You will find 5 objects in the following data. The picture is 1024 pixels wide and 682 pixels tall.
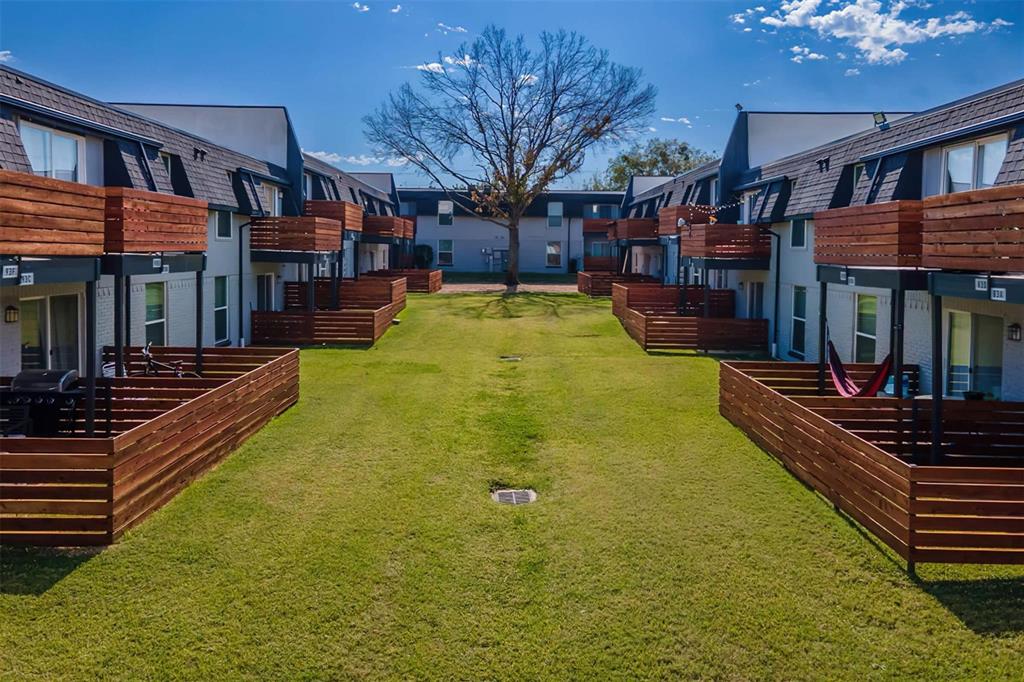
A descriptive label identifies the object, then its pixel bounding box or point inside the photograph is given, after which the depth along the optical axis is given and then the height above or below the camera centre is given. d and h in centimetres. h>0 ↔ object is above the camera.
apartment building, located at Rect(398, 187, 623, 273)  6003 +525
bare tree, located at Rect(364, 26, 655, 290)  4781 +1032
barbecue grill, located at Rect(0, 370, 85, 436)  1057 -145
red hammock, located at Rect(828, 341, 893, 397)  1243 -125
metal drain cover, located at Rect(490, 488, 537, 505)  973 -247
